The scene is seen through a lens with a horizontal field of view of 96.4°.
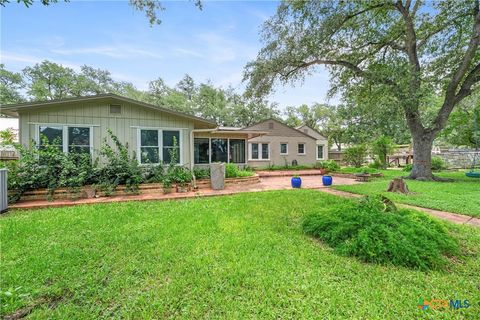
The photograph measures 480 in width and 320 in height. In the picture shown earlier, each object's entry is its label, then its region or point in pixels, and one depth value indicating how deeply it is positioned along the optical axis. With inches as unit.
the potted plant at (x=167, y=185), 300.1
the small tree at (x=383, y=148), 682.2
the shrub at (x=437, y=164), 633.0
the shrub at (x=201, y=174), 359.7
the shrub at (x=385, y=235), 108.5
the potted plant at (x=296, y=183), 361.4
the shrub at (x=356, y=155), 733.9
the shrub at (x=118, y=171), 290.0
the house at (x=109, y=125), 296.0
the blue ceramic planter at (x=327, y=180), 379.9
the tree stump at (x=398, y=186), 297.4
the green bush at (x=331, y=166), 586.7
